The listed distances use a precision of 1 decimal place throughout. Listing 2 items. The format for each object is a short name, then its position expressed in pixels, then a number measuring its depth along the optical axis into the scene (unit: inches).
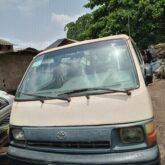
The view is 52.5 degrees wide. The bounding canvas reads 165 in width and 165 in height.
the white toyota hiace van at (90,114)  68.3
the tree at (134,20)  483.5
